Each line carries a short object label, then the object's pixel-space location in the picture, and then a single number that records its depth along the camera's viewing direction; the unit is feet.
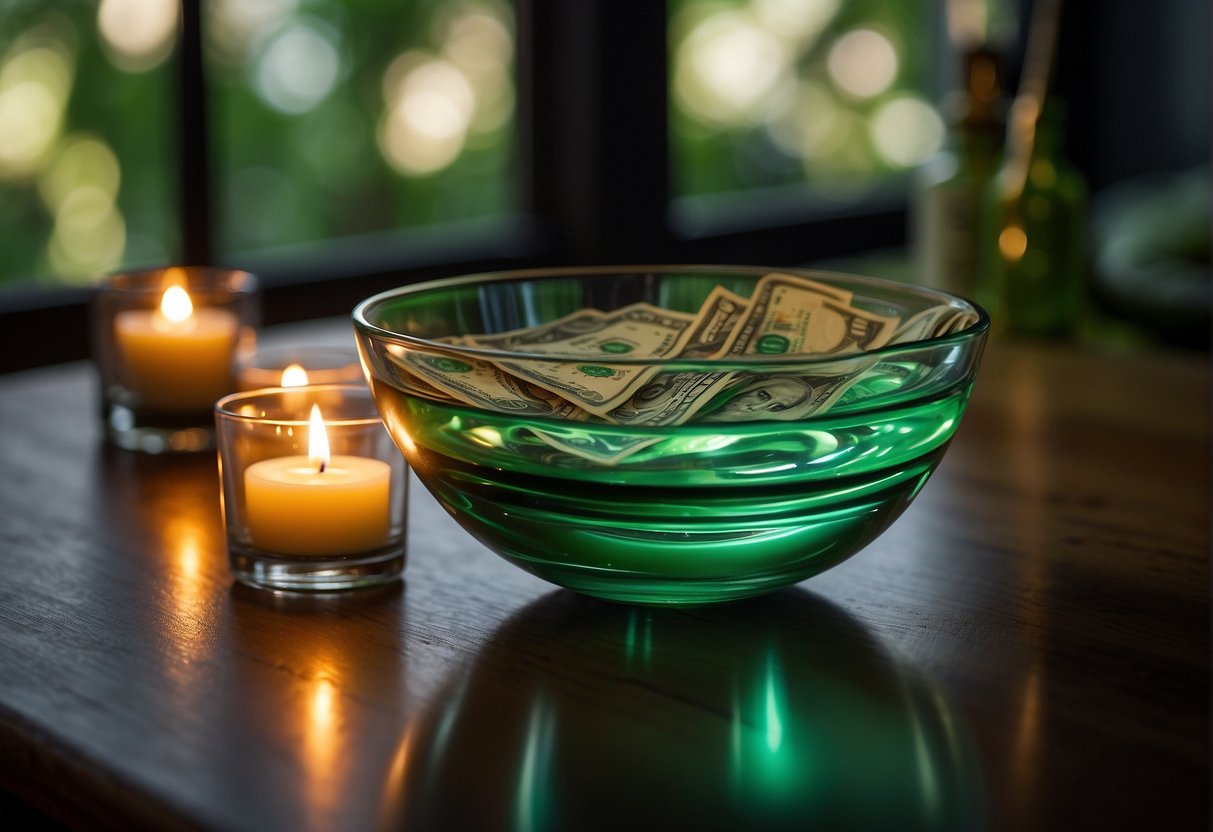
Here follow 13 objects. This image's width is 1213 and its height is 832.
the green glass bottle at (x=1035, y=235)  4.20
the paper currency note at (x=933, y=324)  2.09
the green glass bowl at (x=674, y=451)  1.74
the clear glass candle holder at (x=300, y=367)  2.88
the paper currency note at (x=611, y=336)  2.40
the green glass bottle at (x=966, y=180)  4.34
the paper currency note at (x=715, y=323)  2.39
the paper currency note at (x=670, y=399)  1.89
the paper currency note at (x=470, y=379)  1.86
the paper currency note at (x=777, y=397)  1.83
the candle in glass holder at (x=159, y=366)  2.99
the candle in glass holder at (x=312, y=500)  2.09
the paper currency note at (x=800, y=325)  2.29
